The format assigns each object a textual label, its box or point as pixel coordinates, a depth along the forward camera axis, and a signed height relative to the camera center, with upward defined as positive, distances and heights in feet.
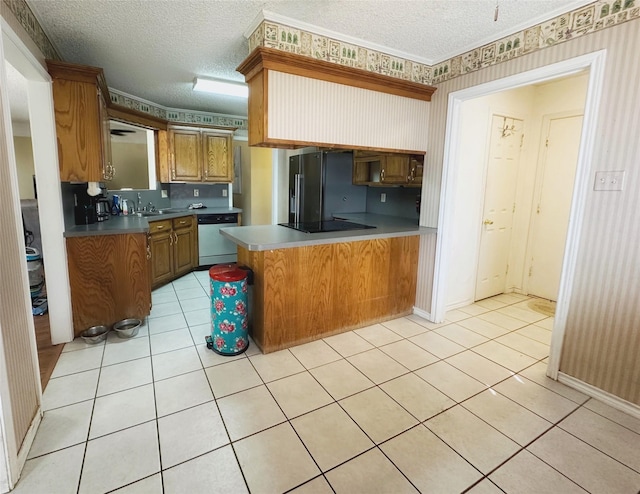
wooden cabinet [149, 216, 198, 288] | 13.25 -2.66
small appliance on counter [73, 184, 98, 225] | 10.11 -0.72
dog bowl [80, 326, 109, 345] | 8.97 -4.08
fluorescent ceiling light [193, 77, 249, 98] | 11.59 +3.49
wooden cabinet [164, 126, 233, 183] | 15.51 +1.39
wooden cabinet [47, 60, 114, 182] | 8.39 +1.58
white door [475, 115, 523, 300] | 12.00 -0.39
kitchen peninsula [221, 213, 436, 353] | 8.57 -2.47
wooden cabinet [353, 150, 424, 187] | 11.43 +0.81
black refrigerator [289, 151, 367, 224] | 14.37 +0.04
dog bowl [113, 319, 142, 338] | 9.29 -3.97
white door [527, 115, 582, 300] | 12.10 -0.31
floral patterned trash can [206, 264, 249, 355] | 8.33 -3.07
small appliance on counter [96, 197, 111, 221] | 10.99 -0.86
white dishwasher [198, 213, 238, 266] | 15.96 -2.60
